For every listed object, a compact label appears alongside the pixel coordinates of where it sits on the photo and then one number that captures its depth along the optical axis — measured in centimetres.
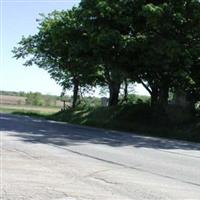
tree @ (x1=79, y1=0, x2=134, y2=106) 2042
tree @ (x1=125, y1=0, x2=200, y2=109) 1944
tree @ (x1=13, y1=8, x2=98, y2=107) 2297
